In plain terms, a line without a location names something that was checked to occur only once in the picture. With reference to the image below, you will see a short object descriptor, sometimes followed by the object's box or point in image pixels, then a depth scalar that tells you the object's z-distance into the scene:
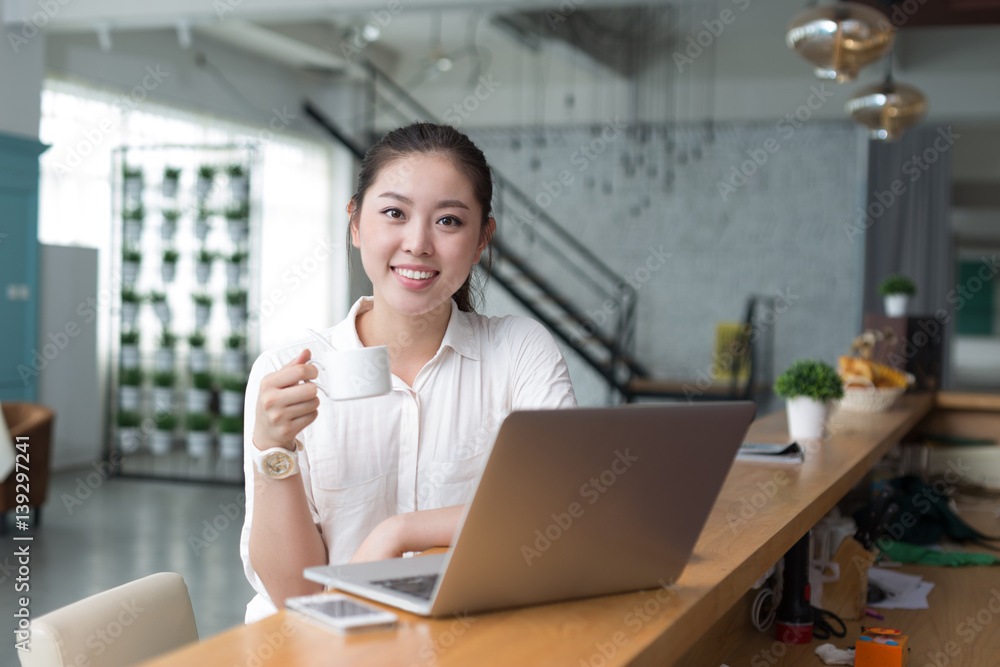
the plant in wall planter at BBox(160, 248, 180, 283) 6.66
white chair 1.07
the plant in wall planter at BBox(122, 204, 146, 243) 6.68
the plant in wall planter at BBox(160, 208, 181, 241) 6.62
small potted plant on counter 2.69
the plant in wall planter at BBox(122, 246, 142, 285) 6.68
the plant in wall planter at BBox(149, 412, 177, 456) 6.62
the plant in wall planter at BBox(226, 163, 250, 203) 6.45
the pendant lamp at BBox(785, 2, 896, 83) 3.22
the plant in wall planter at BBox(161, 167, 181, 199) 6.58
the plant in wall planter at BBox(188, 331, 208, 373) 6.74
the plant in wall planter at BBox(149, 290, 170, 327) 6.71
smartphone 0.90
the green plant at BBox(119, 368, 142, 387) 6.75
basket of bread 3.41
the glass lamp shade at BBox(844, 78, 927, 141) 4.25
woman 1.42
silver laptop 0.88
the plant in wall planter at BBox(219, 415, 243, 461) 6.51
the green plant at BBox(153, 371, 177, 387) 6.69
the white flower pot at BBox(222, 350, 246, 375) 6.54
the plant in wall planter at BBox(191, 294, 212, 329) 6.70
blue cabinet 6.35
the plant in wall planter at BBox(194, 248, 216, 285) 6.58
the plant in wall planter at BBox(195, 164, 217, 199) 6.47
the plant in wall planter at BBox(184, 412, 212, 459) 6.69
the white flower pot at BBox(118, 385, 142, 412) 6.75
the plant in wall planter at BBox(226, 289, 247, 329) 6.46
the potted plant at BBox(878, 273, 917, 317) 4.86
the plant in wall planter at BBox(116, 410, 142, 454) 6.68
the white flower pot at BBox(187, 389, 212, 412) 6.77
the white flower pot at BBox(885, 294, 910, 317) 4.86
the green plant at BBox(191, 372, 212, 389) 6.77
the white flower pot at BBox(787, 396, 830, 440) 2.71
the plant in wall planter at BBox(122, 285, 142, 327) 6.71
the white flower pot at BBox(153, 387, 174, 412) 6.76
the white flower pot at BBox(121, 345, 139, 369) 6.78
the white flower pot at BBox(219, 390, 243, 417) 6.58
